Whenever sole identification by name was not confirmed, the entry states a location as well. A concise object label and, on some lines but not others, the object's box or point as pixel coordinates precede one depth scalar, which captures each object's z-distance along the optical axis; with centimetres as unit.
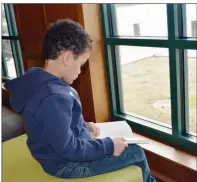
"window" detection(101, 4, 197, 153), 144
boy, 96
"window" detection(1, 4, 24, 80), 286
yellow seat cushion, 119
